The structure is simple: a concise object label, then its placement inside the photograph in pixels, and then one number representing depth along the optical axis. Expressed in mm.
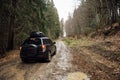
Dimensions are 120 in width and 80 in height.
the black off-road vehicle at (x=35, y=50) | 6418
